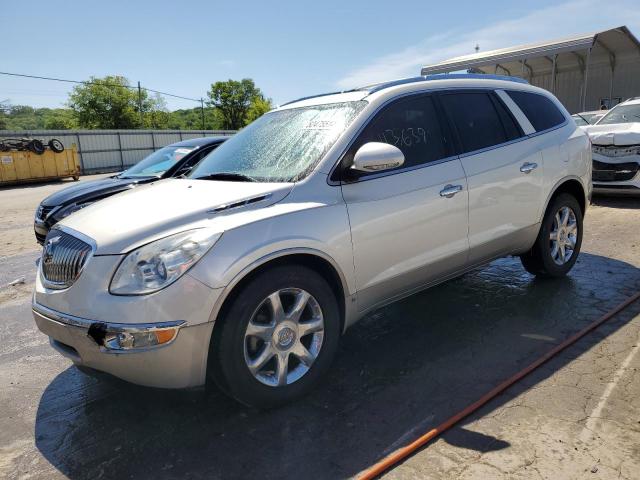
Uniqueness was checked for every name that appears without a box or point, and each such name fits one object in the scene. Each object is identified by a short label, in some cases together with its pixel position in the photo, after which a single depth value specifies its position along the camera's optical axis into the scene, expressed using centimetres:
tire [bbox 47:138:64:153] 2320
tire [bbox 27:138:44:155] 2251
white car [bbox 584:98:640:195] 816
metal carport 2144
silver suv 245
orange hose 229
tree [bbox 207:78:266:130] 9056
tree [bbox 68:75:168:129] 6650
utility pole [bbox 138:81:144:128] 6209
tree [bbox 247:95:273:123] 8312
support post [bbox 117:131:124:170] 3303
